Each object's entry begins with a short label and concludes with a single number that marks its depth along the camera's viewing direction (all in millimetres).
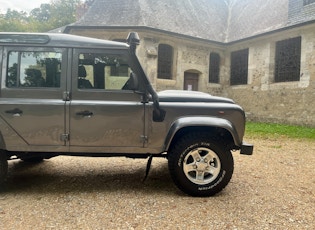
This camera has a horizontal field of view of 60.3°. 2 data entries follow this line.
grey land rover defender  3443
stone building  14289
